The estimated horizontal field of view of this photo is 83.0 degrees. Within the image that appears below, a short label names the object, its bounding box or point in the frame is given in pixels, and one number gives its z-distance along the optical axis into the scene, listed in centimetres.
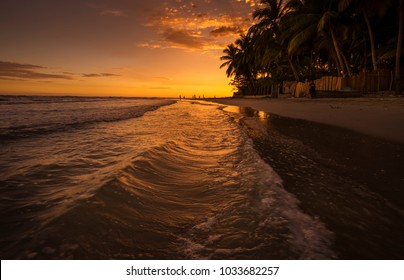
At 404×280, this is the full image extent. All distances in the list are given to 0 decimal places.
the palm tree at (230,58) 4858
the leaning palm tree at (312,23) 1892
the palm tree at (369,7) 1485
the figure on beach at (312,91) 1810
